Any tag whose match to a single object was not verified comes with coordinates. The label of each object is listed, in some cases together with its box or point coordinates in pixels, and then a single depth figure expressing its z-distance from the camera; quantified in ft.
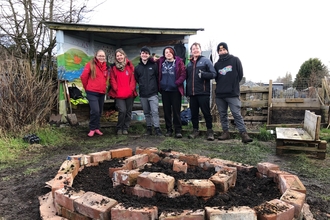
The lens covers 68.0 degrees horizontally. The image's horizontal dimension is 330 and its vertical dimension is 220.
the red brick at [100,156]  9.28
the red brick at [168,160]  8.46
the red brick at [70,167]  7.74
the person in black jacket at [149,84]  17.33
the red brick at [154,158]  8.86
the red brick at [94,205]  5.18
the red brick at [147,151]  9.34
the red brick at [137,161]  8.09
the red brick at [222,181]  6.27
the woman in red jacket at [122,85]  17.63
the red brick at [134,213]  4.91
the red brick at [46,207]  6.15
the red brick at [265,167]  7.68
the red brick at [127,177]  6.63
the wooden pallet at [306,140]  12.00
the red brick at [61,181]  6.46
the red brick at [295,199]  5.37
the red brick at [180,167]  7.82
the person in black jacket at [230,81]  15.49
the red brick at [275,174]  7.33
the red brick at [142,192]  6.24
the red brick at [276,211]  4.83
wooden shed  20.39
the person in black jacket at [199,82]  16.01
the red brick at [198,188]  6.03
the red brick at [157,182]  6.03
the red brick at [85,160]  8.91
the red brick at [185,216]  4.82
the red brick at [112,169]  7.58
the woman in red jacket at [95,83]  16.79
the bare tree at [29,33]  25.31
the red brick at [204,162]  8.34
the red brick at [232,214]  4.76
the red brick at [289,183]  6.11
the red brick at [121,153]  9.93
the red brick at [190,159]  8.62
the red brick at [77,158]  8.76
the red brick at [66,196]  5.74
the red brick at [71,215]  5.53
